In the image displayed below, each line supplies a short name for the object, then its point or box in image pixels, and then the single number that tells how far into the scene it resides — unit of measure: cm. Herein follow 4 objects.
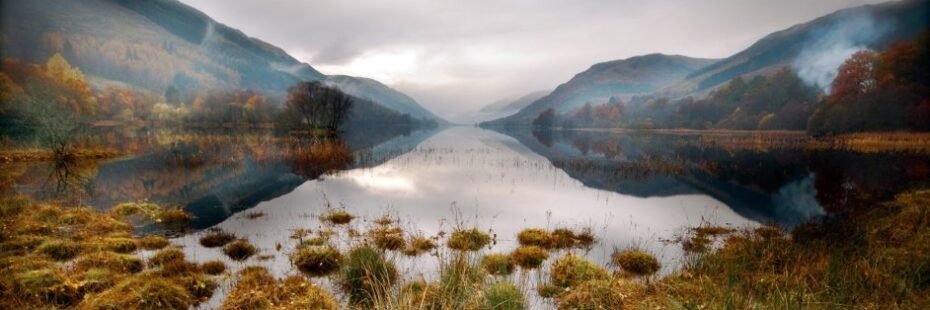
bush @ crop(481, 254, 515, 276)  1059
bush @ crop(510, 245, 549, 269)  1145
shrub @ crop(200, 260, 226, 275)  1042
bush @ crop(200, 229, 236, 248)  1302
